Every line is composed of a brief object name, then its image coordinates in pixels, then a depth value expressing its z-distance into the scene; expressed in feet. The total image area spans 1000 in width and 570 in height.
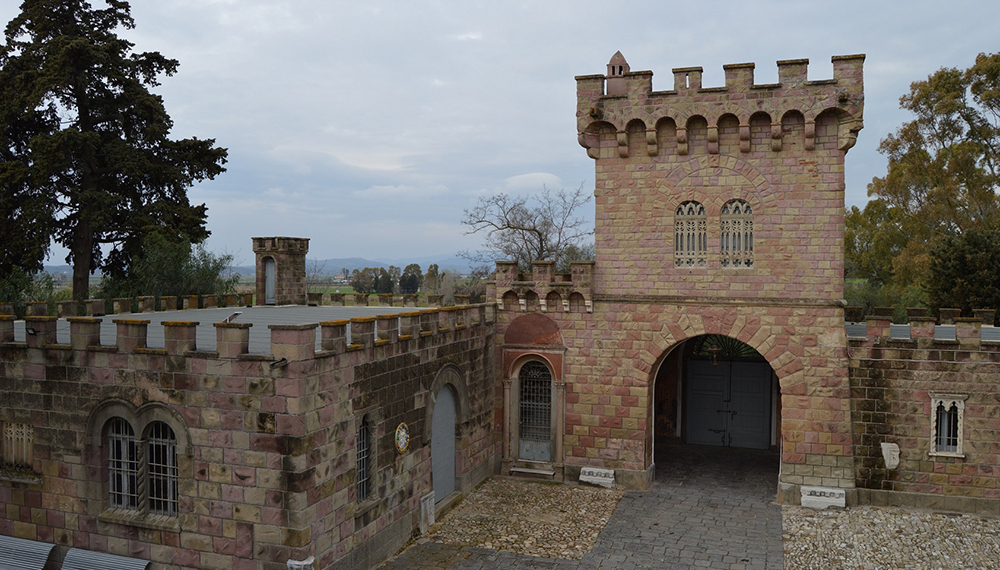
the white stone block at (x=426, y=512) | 41.51
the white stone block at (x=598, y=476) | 50.62
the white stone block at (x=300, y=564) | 29.73
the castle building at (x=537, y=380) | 31.04
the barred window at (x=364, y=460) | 35.91
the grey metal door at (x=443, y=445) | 44.57
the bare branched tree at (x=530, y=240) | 108.47
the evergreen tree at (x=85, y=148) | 74.95
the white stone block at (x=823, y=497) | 45.75
